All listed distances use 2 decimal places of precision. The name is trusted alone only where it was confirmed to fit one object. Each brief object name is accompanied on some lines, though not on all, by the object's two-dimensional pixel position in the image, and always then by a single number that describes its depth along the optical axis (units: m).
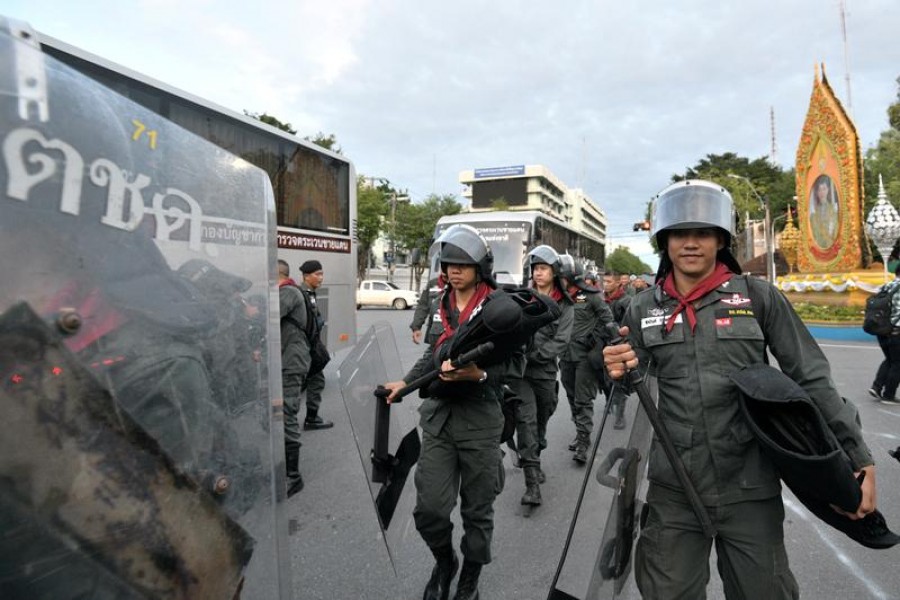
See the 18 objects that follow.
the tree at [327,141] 24.95
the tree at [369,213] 28.48
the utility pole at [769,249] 22.40
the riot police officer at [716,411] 1.68
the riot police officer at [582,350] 4.80
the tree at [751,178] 43.62
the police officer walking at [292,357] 4.03
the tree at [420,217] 34.62
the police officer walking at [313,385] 5.44
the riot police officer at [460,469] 2.45
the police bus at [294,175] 5.09
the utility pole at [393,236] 34.75
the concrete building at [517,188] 72.38
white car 24.45
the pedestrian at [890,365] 5.99
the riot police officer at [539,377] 3.79
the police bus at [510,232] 13.07
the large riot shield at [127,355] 0.85
